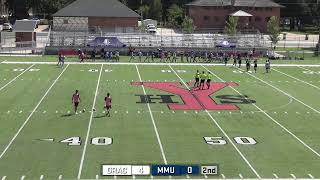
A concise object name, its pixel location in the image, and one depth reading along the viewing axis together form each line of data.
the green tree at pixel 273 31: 71.94
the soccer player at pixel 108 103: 26.89
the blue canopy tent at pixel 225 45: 58.28
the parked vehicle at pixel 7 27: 85.34
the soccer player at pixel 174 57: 51.81
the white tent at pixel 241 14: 90.61
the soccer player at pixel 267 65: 44.26
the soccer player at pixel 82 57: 49.46
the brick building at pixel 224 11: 95.31
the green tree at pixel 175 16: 101.19
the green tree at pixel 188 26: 80.44
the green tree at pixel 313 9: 96.31
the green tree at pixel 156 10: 105.86
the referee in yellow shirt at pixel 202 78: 35.44
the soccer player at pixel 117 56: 51.31
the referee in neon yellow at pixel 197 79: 35.81
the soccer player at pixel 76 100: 27.14
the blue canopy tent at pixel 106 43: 56.91
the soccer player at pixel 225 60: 49.47
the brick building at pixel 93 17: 81.88
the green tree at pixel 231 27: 74.86
